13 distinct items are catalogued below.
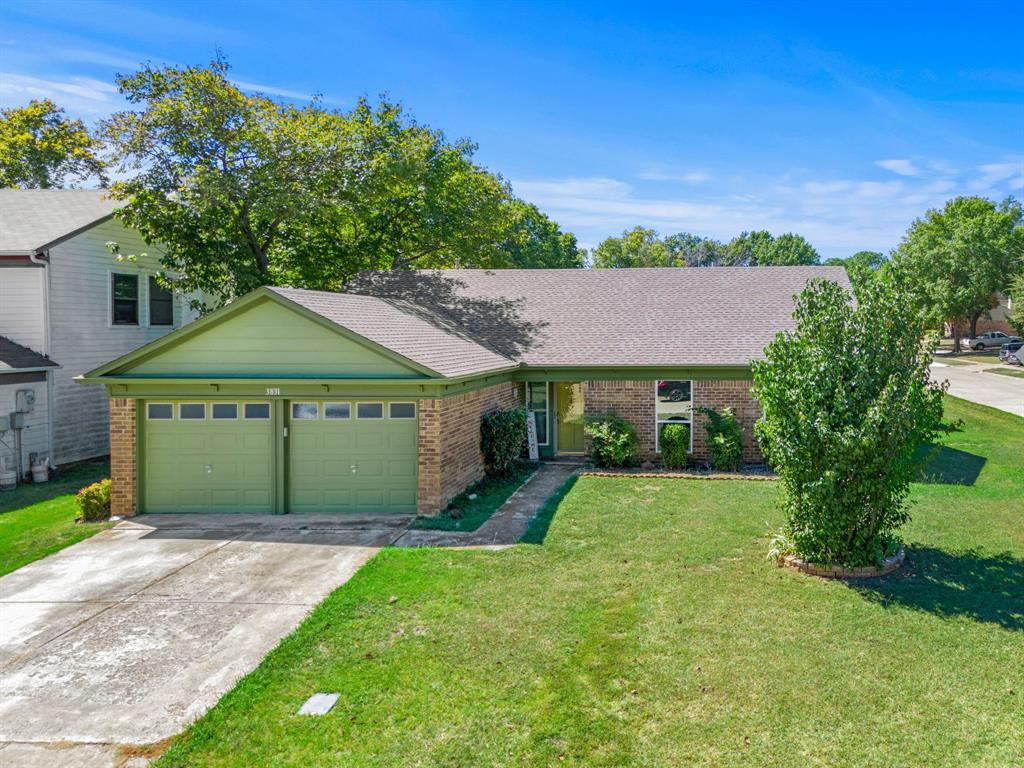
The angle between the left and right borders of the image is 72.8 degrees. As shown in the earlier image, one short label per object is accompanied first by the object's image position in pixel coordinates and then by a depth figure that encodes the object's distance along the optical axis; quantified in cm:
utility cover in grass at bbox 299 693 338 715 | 599
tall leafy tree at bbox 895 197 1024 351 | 5388
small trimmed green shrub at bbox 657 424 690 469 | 1673
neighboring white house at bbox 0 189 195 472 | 1683
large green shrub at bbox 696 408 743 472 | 1650
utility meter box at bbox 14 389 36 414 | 1602
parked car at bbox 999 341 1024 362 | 4547
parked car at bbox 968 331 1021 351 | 5928
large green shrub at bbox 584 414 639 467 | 1684
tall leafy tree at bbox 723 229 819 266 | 9862
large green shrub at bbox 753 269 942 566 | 895
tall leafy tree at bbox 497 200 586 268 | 4348
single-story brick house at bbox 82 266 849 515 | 1264
